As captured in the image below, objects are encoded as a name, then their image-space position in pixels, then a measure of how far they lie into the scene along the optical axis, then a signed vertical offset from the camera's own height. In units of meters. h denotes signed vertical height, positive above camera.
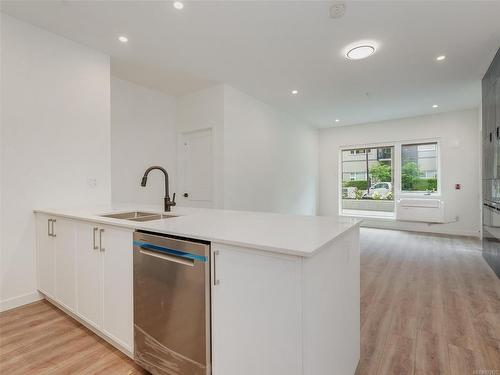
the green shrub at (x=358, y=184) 6.87 +0.06
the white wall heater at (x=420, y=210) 5.56 -0.57
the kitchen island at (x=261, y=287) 0.97 -0.49
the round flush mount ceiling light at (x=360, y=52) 2.87 +1.62
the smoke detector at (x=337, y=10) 2.18 +1.62
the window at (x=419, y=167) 5.85 +0.45
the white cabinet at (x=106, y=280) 1.58 -0.65
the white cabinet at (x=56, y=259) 2.04 -0.64
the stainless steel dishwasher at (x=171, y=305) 1.22 -0.64
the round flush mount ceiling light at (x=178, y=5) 2.18 +1.65
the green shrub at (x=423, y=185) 5.86 +0.01
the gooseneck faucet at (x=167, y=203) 2.26 -0.15
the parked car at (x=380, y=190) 6.49 -0.11
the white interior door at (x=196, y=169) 4.29 +0.33
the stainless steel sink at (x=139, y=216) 2.17 -0.26
